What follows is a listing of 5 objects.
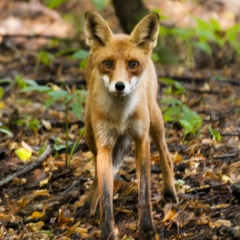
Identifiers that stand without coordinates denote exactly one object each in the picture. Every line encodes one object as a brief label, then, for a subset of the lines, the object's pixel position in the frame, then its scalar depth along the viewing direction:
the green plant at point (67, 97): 14.17
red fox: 11.30
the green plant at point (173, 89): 17.00
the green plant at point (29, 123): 17.95
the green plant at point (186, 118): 15.80
